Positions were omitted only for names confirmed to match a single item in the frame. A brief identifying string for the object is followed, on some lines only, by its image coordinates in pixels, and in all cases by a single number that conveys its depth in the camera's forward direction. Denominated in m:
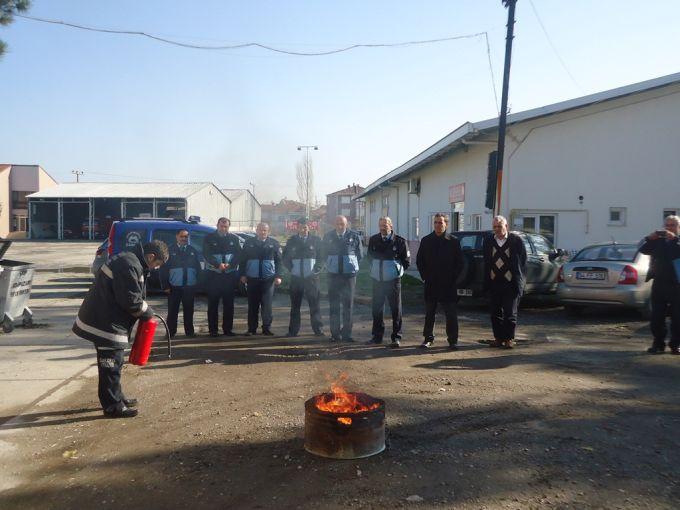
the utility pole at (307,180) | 57.72
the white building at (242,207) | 66.38
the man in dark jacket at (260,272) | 8.99
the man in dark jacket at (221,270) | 9.12
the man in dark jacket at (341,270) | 8.62
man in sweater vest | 8.14
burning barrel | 4.18
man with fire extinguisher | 5.17
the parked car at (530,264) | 11.81
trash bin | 8.77
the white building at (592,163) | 16.28
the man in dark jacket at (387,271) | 8.34
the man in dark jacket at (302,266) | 8.95
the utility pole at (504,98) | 14.38
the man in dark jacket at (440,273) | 8.10
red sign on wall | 20.48
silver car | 10.45
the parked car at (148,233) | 13.28
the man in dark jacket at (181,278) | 9.03
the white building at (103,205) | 48.72
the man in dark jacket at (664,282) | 7.88
